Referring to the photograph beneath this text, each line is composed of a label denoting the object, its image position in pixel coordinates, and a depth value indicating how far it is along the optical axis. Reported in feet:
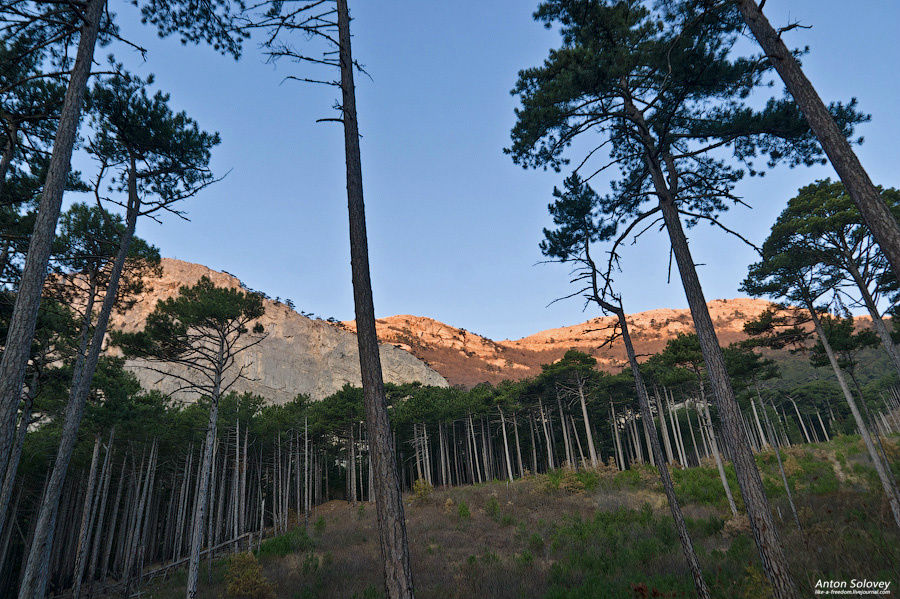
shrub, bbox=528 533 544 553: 43.96
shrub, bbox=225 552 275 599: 37.50
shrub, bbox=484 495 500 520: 63.84
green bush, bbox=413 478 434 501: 82.23
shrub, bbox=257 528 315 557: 55.47
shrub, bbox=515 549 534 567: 37.81
